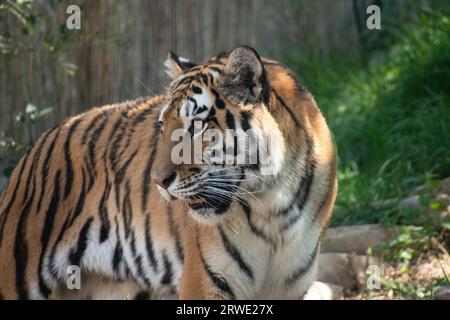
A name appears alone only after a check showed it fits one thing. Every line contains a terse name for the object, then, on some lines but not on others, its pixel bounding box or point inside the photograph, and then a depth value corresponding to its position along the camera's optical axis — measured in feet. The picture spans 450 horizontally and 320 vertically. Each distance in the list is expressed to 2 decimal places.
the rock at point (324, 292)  32.53
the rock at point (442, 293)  31.07
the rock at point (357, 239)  37.70
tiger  24.97
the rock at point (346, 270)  35.78
